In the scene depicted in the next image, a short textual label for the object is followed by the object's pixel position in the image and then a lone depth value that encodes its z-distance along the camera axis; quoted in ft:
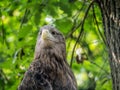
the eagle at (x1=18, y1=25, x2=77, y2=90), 33.06
